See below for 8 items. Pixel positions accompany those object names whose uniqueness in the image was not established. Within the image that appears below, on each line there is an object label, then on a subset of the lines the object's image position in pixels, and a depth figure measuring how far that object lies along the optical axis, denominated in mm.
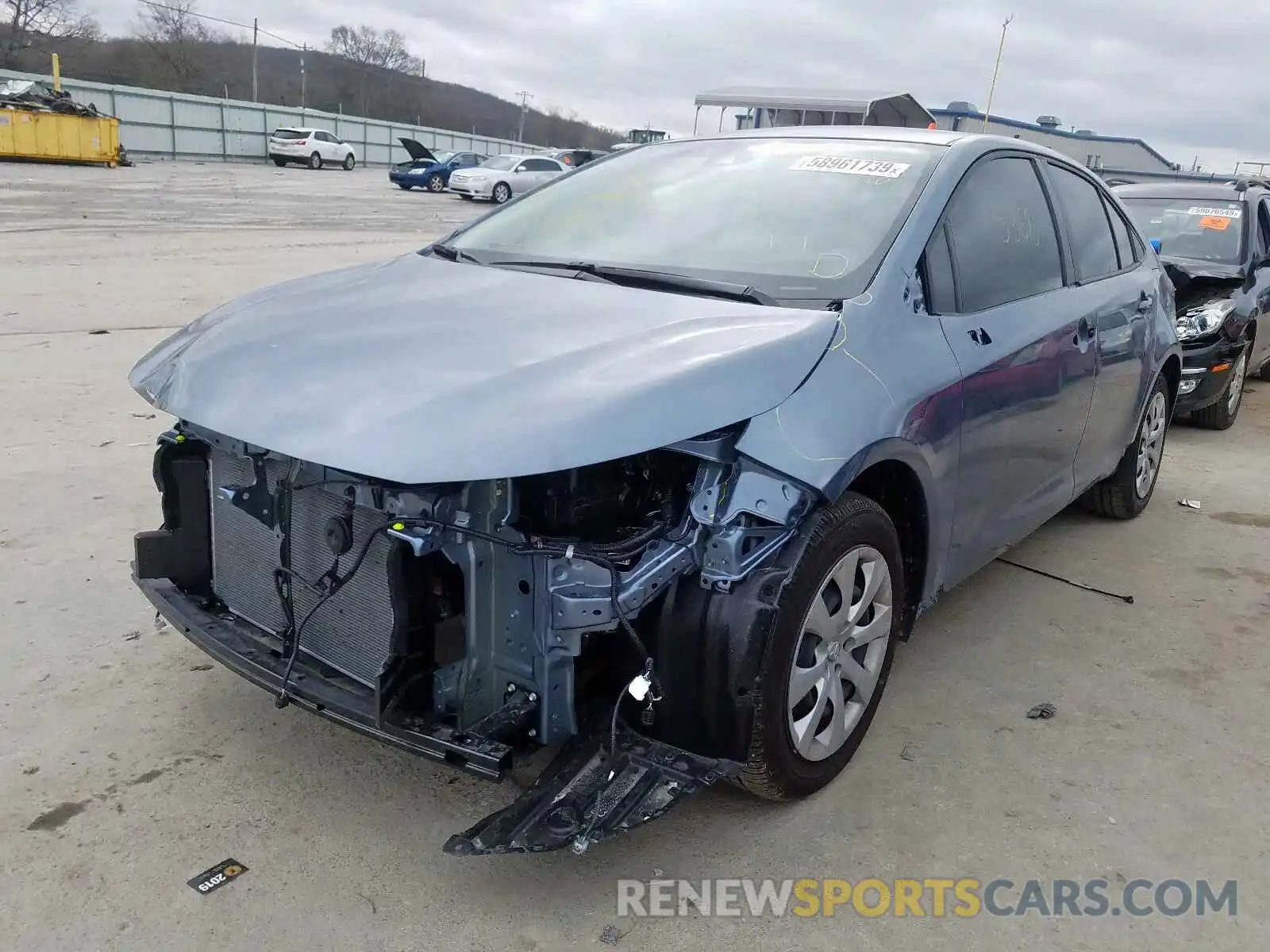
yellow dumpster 28312
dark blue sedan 30984
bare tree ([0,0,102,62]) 56188
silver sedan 27969
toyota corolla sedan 2275
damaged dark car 7023
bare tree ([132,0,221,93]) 64875
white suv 37219
